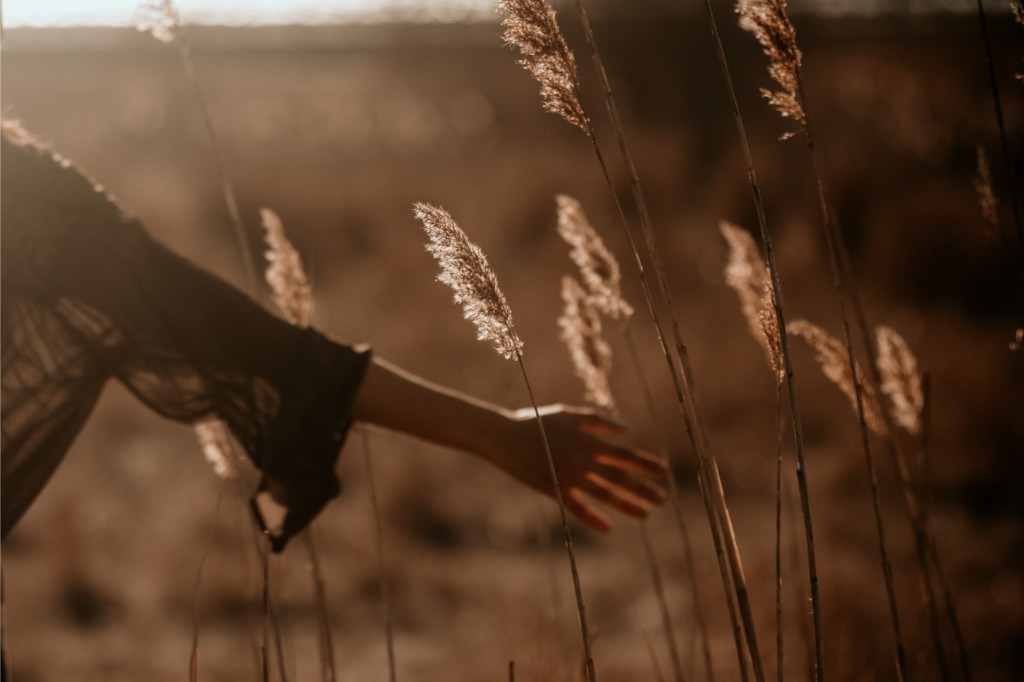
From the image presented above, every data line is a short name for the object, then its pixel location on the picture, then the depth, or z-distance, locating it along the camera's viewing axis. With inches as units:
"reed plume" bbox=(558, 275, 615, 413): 113.1
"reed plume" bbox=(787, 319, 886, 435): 108.2
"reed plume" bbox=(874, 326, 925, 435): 112.1
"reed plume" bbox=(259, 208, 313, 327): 113.8
